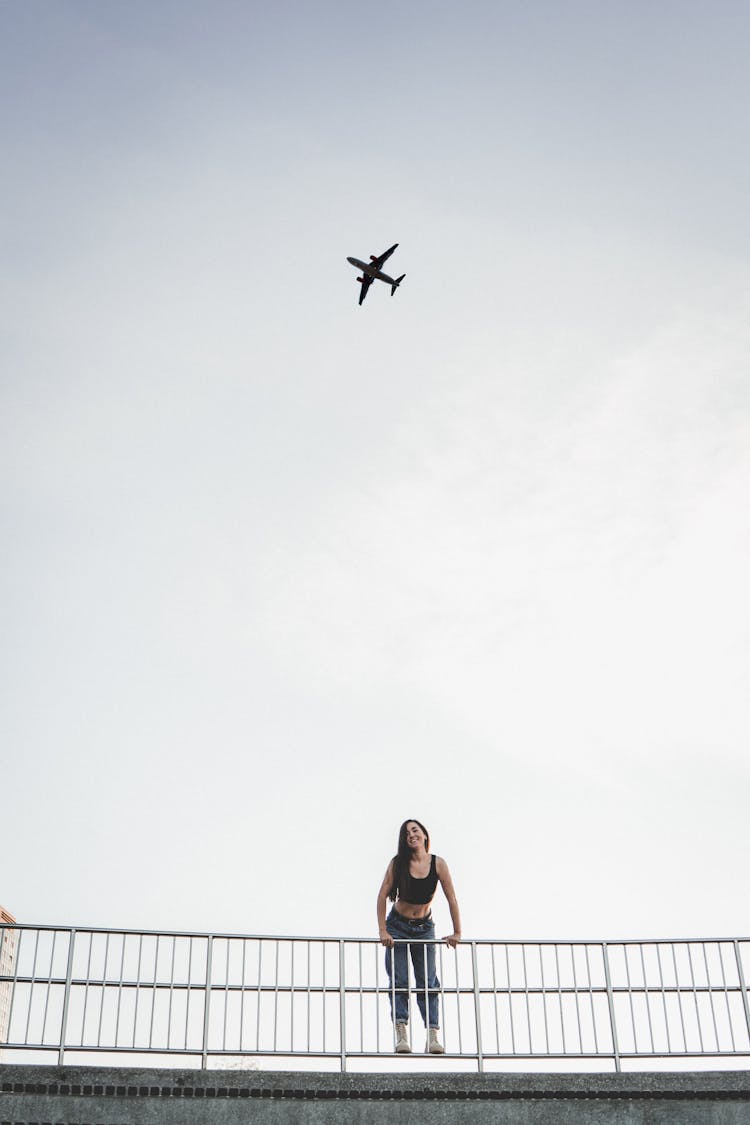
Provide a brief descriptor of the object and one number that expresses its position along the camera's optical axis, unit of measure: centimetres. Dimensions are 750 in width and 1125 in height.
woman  1127
